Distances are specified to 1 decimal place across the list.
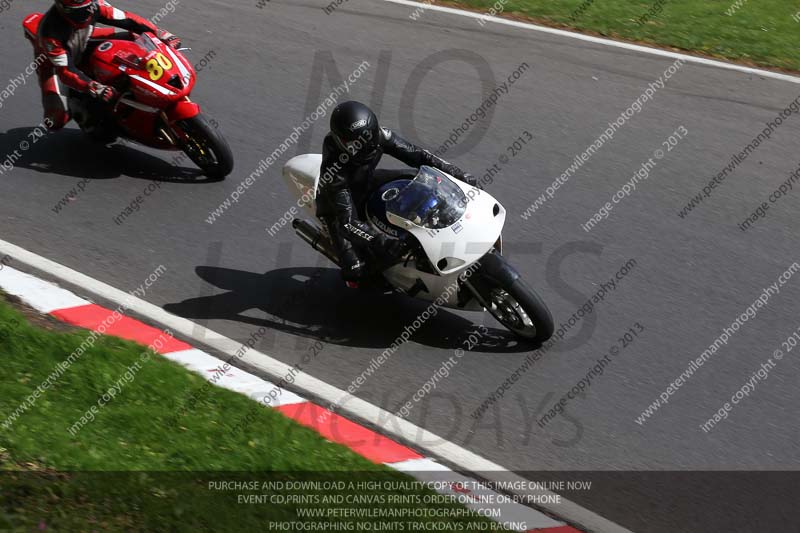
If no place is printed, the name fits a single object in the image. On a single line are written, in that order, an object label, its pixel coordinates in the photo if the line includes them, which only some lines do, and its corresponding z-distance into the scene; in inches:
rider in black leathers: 601.9
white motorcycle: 592.4
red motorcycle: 774.5
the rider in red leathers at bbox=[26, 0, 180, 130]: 770.8
